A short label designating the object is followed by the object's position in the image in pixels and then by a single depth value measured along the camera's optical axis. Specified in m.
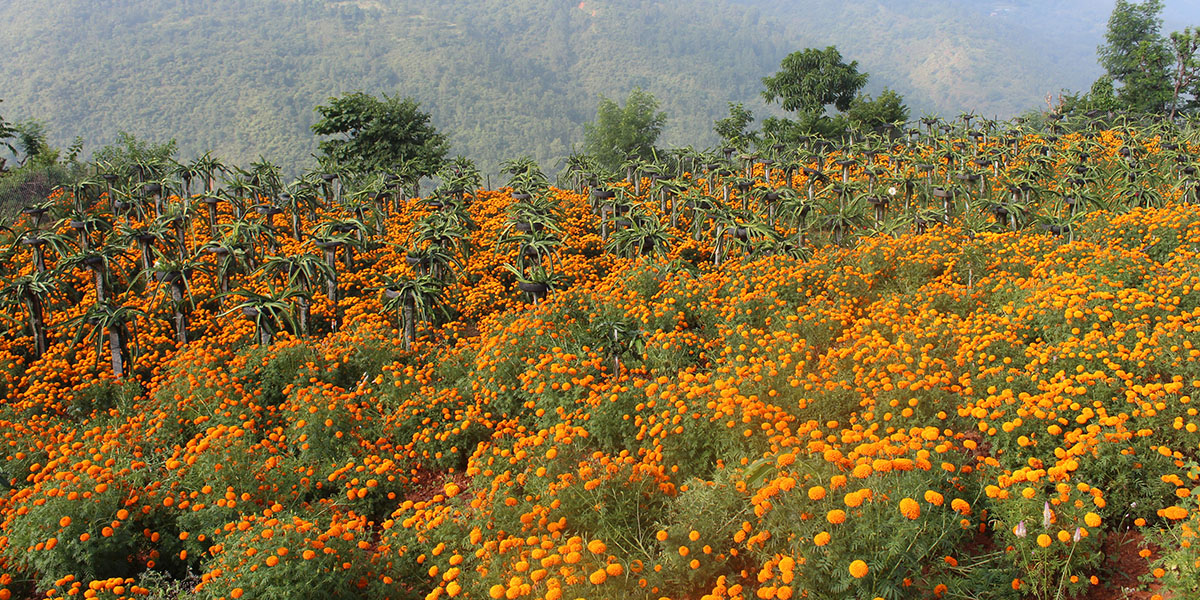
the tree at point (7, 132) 19.33
